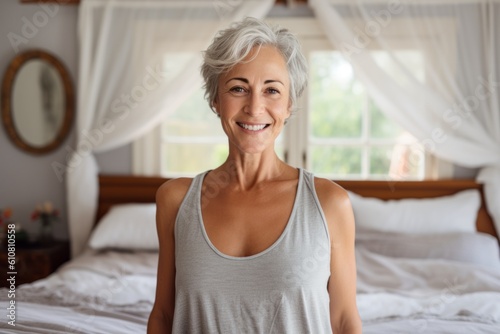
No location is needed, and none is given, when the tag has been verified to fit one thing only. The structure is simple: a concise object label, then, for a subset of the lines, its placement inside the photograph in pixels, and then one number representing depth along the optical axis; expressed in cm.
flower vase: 423
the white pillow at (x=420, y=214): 362
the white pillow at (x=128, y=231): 368
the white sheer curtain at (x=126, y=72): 400
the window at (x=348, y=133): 413
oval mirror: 432
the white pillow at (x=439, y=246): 330
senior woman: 120
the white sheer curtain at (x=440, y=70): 383
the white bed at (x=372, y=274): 231
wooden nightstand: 395
